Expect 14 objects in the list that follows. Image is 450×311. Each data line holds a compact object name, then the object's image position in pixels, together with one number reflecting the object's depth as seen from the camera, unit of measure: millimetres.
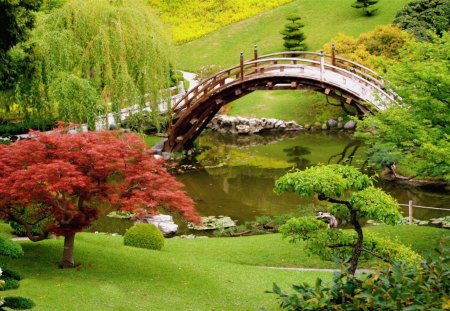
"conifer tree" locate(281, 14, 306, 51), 50156
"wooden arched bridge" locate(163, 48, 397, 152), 33906
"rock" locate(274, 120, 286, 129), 44062
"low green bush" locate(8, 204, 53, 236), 17016
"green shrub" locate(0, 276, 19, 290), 14667
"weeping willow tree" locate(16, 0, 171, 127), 27922
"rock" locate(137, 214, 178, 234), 25297
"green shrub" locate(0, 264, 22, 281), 15411
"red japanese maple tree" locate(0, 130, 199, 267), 15484
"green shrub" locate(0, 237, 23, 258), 16203
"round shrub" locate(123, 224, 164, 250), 20484
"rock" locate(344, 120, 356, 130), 42750
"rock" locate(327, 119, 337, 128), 43375
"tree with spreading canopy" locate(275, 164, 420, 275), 14391
